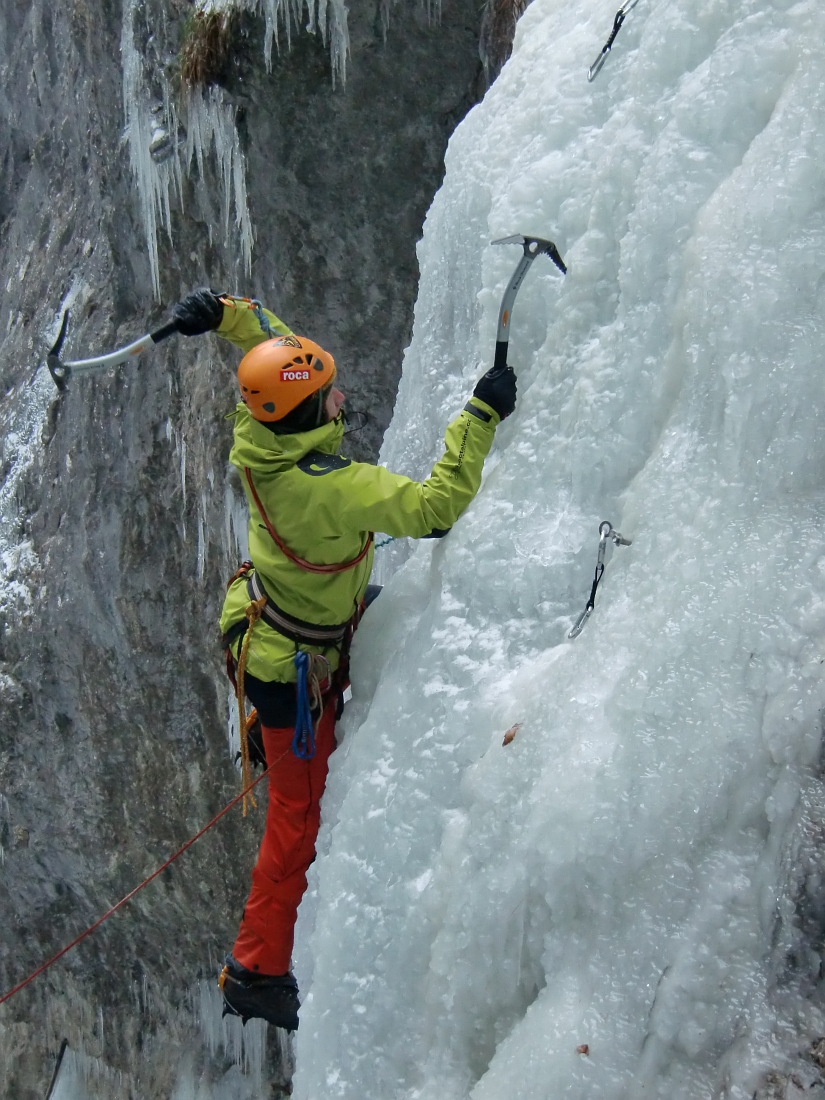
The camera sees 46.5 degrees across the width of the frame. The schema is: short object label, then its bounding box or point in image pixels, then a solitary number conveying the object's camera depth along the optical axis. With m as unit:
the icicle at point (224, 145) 4.75
